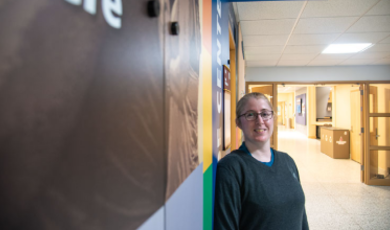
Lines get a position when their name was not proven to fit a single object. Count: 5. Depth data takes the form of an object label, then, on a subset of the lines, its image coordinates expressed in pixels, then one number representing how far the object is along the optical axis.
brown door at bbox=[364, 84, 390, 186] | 4.83
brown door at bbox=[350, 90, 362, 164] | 6.38
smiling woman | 1.00
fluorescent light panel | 4.12
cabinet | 6.96
